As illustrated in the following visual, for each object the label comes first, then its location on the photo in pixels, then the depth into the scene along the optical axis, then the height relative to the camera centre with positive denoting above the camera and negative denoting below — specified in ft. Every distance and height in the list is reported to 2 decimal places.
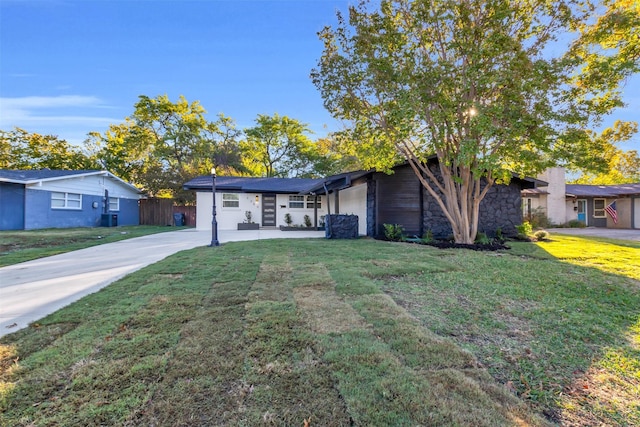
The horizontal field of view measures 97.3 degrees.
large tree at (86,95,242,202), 76.64 +20.05
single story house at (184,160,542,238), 36.91 +1.27
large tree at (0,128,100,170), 75.20 +16.75
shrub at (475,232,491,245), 30.88 -3.03
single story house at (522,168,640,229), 59.62 +1.99
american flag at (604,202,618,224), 59.76 +0.01
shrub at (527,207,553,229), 55.11 -1.32
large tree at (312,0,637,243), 23.59 +12.12
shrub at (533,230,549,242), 35.35 -2.96
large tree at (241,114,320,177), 84.53 +20.25
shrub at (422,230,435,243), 32.23 -2.96
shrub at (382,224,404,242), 34.65 -2.52
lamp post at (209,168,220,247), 28.81 -2.11
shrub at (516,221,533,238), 36.29 -2.29
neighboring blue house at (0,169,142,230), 46.11 +2.69
